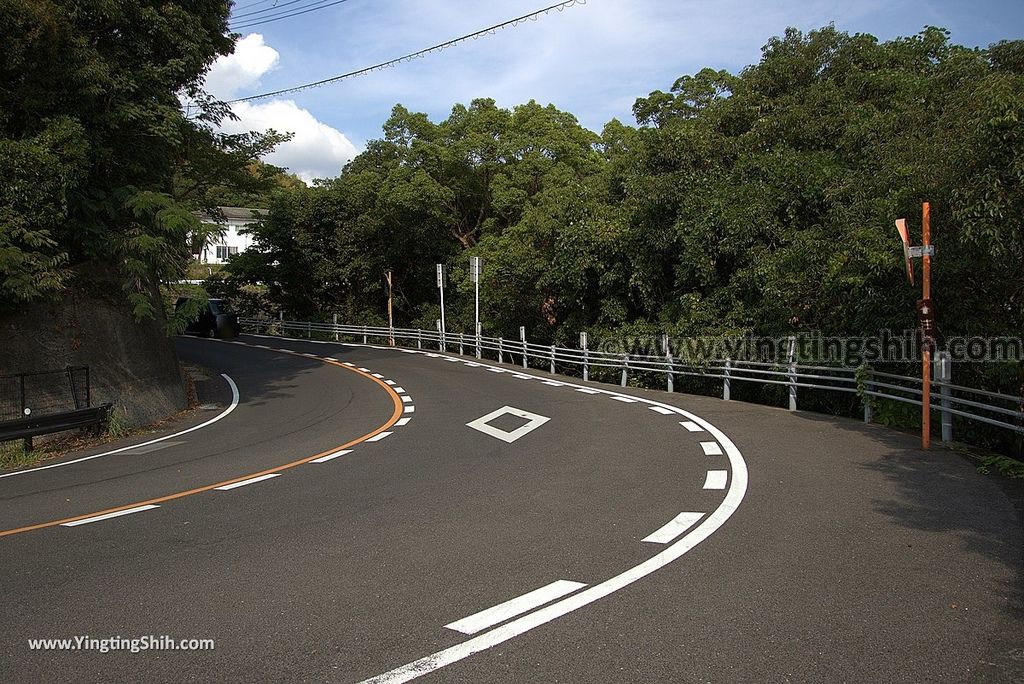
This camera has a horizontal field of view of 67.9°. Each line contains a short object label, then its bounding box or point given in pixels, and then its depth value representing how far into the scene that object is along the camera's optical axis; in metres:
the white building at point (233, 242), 87.12
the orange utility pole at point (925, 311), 9.28
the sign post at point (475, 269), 30.24
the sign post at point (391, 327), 39.00
